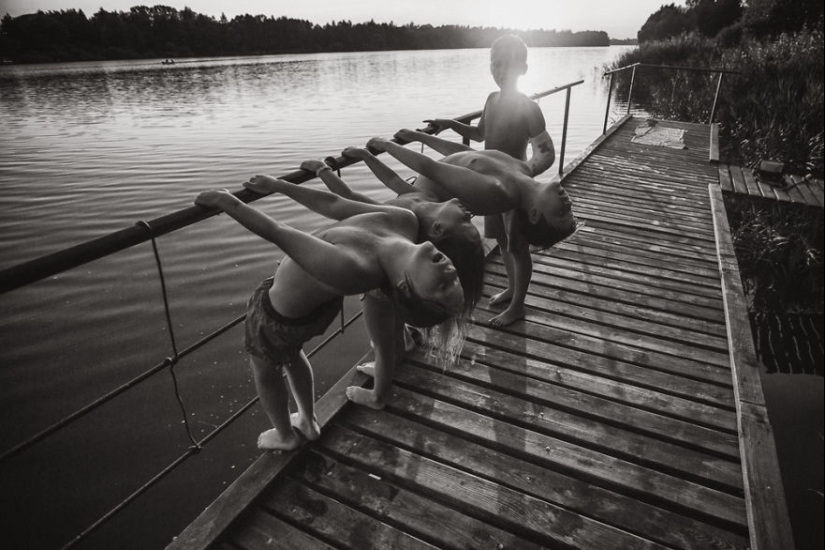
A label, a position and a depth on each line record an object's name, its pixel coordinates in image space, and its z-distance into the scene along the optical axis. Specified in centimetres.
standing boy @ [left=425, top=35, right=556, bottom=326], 263
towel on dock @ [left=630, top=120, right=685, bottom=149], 819
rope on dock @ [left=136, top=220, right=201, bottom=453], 165
